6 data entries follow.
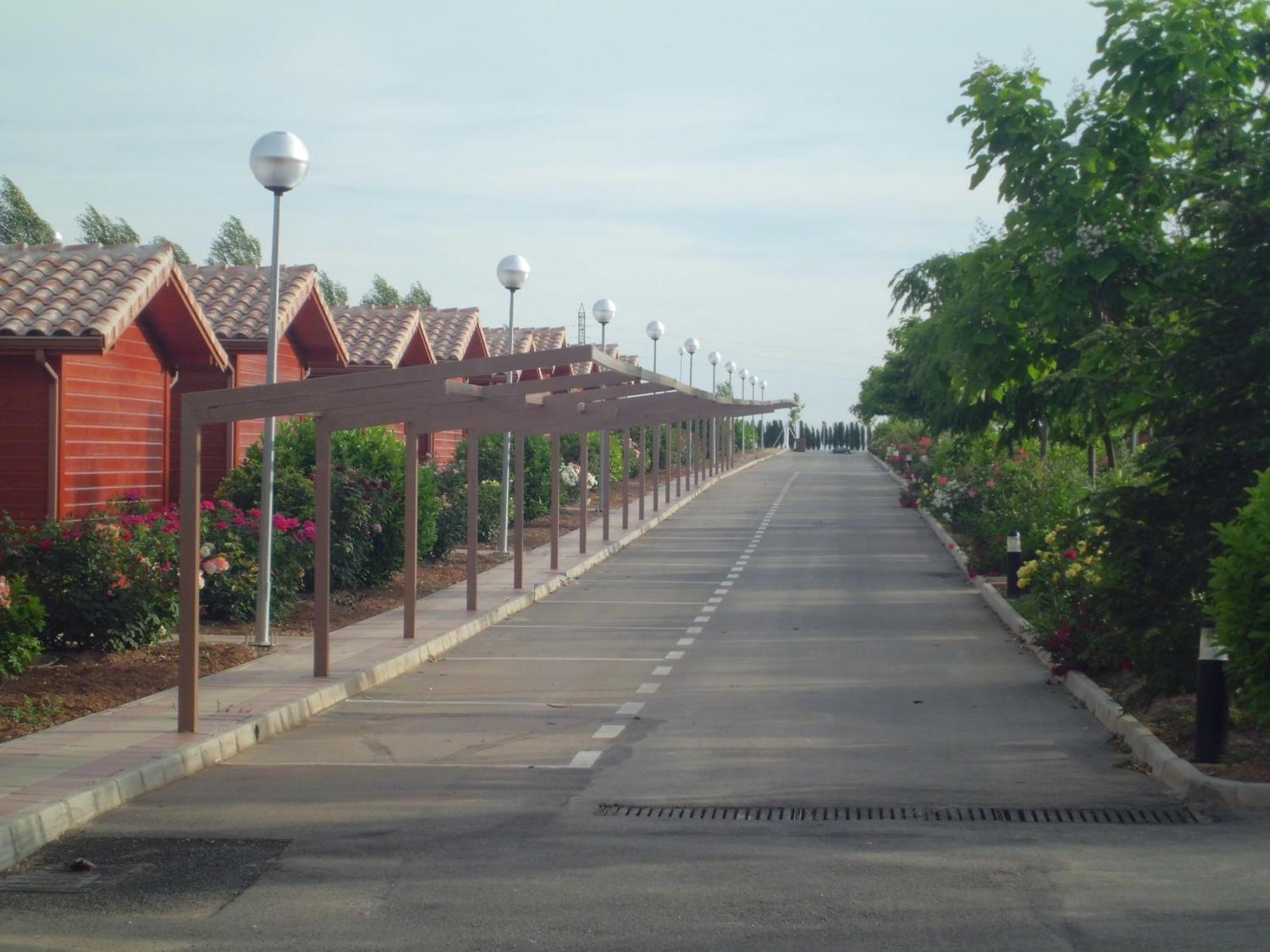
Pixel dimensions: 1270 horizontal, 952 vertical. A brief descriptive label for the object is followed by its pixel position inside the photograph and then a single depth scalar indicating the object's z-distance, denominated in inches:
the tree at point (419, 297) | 3481.3
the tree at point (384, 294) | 3319.4
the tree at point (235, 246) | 2947.8
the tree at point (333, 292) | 3176.7
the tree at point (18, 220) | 2297.0
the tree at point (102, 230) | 2544.3
